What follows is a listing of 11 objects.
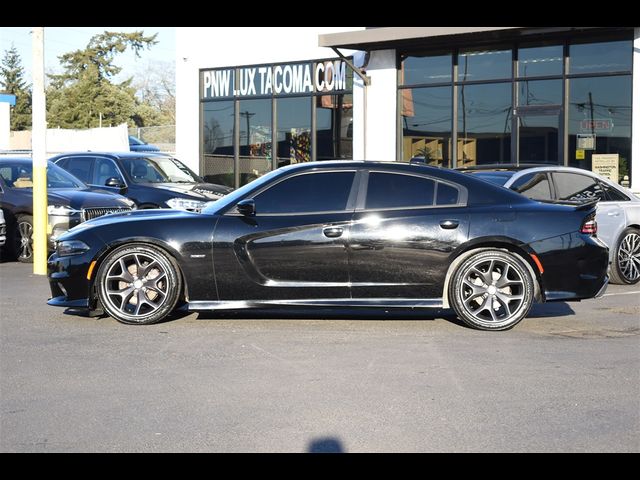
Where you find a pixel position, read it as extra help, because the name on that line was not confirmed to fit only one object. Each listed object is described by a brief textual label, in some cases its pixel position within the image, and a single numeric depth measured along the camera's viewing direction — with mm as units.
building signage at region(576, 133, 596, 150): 19234
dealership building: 19172
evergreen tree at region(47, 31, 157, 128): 67625
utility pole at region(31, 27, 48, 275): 13867
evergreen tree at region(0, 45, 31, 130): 76062
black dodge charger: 8852
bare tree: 90312
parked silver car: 11992
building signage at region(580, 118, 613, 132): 19000
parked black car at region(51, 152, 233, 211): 16516
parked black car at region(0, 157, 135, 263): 14453
